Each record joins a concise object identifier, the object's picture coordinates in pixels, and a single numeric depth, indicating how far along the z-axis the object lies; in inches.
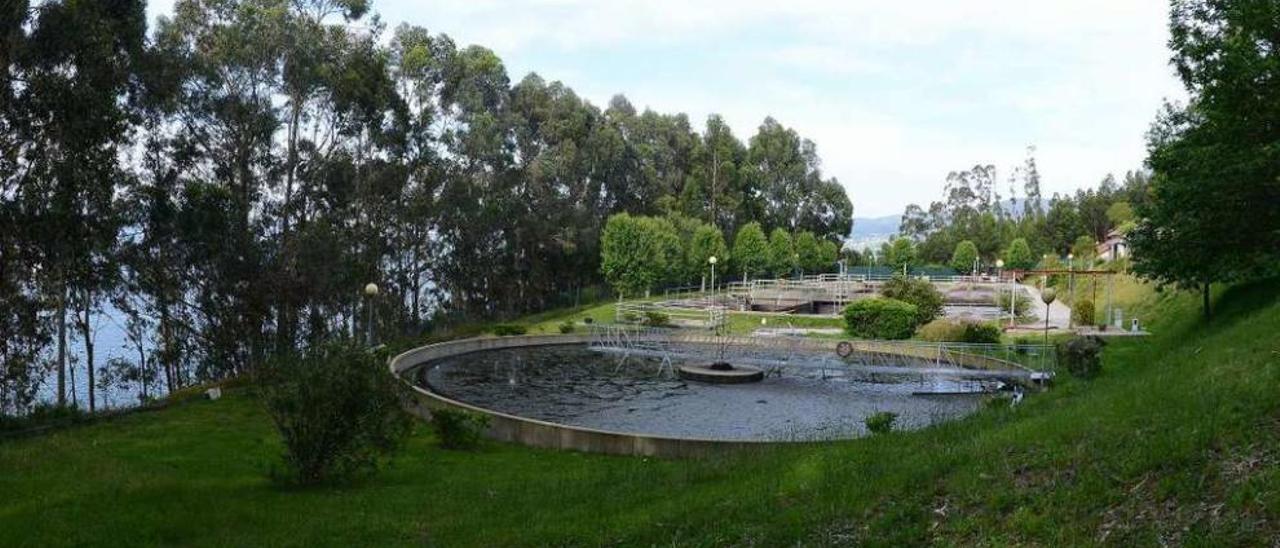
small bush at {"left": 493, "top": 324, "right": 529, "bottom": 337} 1340.7
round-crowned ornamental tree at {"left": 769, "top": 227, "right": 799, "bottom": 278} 2501.2
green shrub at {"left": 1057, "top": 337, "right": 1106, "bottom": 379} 705.6
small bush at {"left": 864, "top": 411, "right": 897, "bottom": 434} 534.8
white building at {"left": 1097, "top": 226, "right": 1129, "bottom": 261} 2218.3
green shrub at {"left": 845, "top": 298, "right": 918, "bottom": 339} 1203.9
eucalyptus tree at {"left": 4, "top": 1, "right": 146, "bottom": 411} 762.8
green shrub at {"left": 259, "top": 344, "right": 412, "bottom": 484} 441.7
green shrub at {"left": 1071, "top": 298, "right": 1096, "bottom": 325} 1189.2
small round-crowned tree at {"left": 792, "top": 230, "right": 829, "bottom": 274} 2714.1
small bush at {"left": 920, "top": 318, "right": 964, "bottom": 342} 1150.3
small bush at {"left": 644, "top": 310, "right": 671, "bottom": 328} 1414.9
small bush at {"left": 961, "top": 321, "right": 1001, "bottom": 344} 1117.1
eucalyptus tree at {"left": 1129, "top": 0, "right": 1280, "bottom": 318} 545.0
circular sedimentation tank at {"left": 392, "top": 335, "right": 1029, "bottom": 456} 618.2
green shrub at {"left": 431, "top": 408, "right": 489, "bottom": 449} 599.2
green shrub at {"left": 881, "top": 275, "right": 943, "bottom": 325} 1312.7
